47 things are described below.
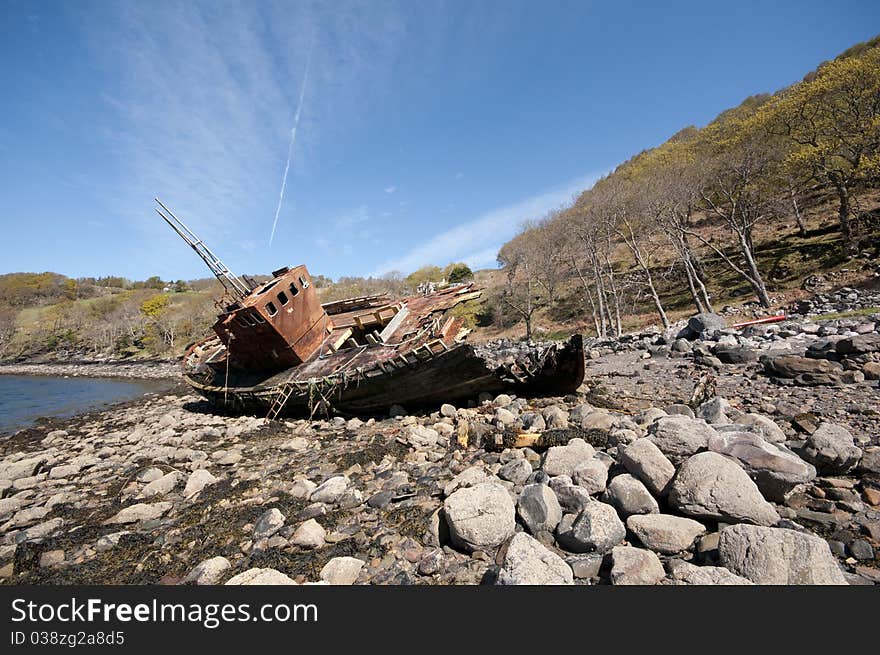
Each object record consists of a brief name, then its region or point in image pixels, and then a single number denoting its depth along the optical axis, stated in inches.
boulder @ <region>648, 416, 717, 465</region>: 177.5
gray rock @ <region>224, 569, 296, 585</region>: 140.3
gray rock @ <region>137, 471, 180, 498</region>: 274.9
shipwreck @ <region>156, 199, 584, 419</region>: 401.7
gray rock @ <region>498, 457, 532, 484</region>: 207.9
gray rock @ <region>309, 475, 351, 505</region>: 218.7
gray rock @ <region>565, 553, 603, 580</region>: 131.3
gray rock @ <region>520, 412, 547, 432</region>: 290.4
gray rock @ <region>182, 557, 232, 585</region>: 160.9
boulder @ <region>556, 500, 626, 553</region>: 139.7
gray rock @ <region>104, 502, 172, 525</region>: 237.5
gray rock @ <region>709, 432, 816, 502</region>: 154.5
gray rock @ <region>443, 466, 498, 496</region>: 205.6
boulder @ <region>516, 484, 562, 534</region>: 156.9
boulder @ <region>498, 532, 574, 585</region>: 122.2
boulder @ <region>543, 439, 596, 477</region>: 196.4
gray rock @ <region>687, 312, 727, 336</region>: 578.2
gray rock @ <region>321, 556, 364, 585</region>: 148.6
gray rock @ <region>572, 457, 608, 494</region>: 175.4
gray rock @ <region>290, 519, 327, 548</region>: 175.3
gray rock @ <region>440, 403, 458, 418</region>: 377.3
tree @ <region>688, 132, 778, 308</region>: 903.7
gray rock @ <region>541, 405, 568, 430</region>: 287.6
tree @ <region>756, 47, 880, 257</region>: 796.6
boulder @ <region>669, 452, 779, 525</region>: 139.9
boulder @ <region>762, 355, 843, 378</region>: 317.7
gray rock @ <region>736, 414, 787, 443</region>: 210.5
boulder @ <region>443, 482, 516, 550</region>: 153.6
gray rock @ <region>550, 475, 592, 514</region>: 164.1
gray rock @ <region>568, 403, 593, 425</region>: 297.9
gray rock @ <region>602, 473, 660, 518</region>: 153.7
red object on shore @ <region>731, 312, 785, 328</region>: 641.0
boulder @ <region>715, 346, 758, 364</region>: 418.6
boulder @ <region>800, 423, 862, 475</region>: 169.6
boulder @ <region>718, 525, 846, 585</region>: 108.0
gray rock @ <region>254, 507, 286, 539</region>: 192.1
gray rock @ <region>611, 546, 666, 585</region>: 118.3
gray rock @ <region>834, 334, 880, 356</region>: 345.4
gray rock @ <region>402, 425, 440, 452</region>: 298.4
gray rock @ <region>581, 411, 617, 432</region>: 265.6
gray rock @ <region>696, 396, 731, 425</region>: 237.1
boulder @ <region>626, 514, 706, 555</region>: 134.7
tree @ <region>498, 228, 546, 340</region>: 1316.6
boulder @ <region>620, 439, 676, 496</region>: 163.0
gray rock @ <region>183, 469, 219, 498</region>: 272.3
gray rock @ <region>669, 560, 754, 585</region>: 111.0
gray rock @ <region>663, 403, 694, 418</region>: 271.3
